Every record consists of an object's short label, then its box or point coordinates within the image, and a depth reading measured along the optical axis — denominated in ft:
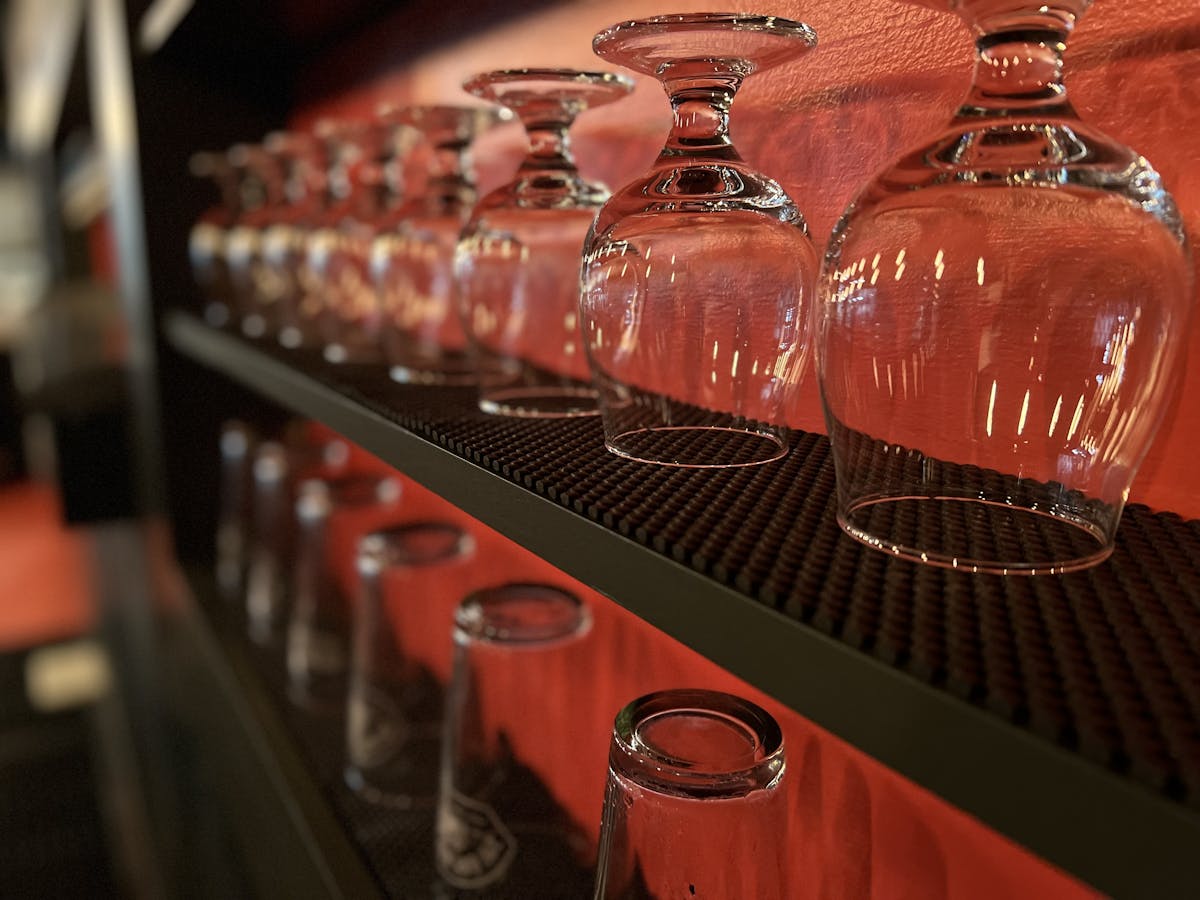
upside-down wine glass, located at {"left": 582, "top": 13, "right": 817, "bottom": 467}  1.63
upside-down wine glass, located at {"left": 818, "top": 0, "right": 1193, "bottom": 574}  1.19
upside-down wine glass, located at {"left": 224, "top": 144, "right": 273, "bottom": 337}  4.51
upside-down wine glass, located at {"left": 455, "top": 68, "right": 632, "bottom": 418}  2.21
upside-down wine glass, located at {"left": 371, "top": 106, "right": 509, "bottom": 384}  2.99
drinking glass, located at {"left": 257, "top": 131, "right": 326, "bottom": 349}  4.07
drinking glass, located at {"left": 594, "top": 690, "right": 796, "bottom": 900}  1.76
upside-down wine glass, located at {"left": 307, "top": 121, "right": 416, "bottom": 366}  3.44
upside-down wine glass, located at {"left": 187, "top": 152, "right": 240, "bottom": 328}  4.94
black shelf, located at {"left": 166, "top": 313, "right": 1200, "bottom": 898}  0.82
